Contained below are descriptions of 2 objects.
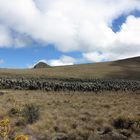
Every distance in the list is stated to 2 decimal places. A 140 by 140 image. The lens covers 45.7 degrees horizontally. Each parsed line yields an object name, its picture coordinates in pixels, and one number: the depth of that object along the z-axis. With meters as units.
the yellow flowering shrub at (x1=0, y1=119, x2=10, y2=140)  5.11
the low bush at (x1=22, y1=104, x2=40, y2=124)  9.84
